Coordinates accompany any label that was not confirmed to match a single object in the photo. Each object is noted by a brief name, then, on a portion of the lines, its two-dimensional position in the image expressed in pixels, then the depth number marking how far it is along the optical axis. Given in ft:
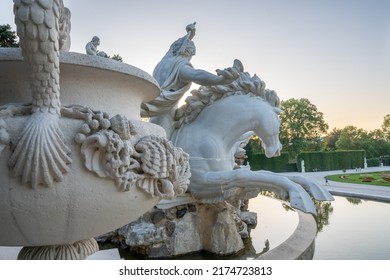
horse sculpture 8.51
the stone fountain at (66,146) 3.11
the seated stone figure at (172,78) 8.96
